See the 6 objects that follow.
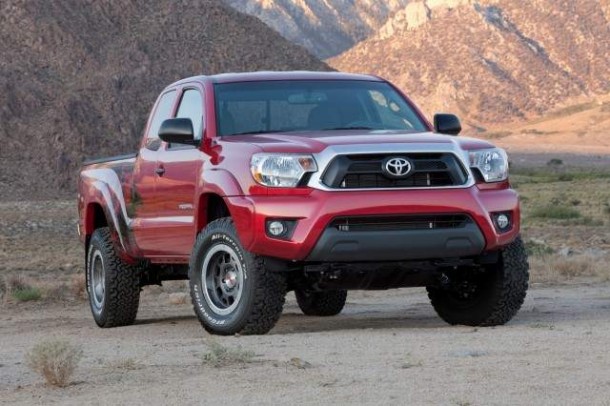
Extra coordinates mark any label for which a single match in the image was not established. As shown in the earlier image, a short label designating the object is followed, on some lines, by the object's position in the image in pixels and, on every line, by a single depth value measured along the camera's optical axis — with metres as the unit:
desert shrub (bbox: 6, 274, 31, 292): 20.33
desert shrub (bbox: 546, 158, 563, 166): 84.76
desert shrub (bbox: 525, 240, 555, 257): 24.28
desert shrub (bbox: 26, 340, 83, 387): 8.34
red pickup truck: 10.45
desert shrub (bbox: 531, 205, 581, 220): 39.06
